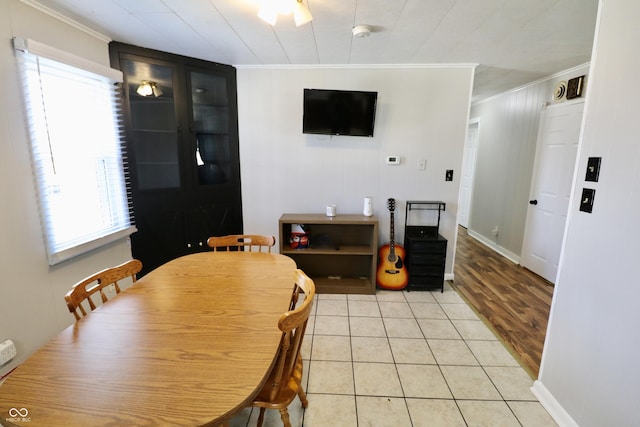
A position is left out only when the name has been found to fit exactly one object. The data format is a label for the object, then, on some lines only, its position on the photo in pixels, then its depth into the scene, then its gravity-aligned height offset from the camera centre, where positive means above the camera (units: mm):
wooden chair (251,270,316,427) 1029 -833
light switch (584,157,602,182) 1357 +22
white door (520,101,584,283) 2994 -144
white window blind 1781 +130
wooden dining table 746 -632
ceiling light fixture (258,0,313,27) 1518 +866
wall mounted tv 2793 +578
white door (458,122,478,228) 5133 -40
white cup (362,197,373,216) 3021 -390
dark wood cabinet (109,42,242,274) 2537 +182
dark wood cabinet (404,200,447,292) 2930 -771
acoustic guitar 3008 -1055
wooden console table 2905 -844
